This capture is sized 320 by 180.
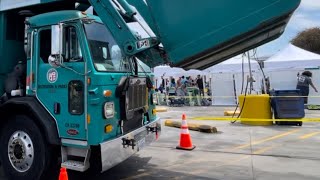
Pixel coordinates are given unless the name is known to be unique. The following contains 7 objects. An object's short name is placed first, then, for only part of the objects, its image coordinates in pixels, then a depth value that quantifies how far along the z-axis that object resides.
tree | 37.71
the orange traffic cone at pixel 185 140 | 5.44
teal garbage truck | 3.11
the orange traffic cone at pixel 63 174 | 2.68
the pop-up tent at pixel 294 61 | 13.21
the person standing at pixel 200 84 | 14.87
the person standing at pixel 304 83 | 11.48
